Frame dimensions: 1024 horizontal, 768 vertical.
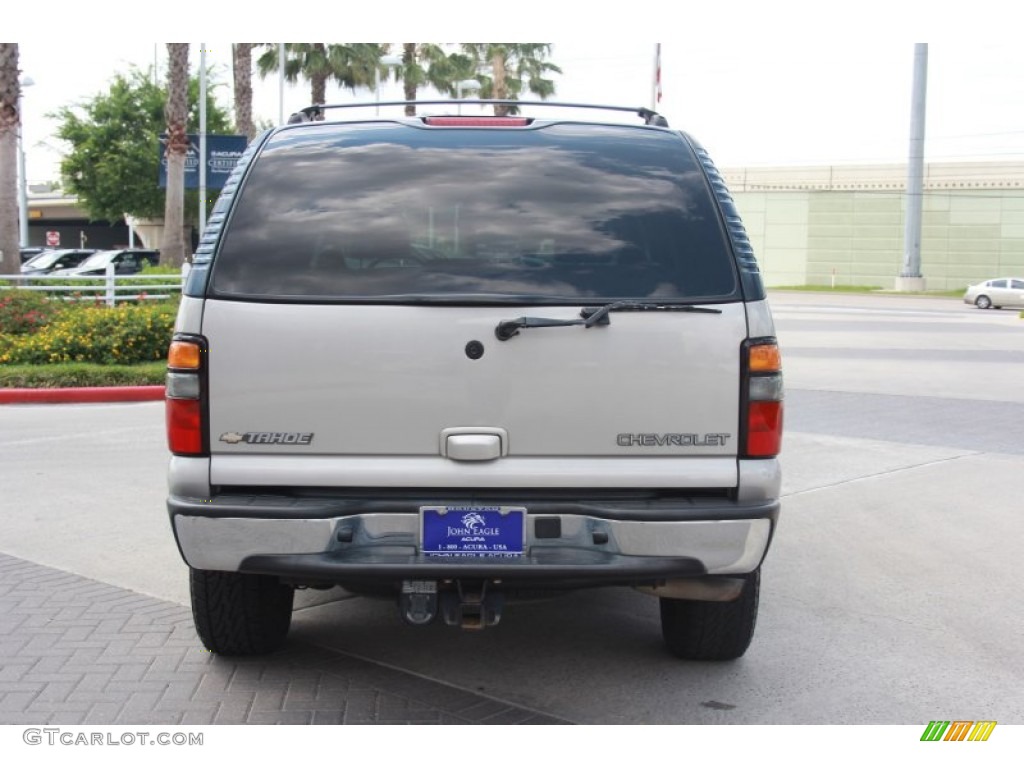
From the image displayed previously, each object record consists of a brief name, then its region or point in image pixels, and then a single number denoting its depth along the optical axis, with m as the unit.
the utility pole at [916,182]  55.31
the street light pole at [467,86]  42.01
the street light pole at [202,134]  29.48
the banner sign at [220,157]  29.73
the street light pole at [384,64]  39.69
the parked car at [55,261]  37.06
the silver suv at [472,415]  4.09
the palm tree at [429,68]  46.03
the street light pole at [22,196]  50.18
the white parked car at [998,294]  44.62
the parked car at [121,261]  34.84
